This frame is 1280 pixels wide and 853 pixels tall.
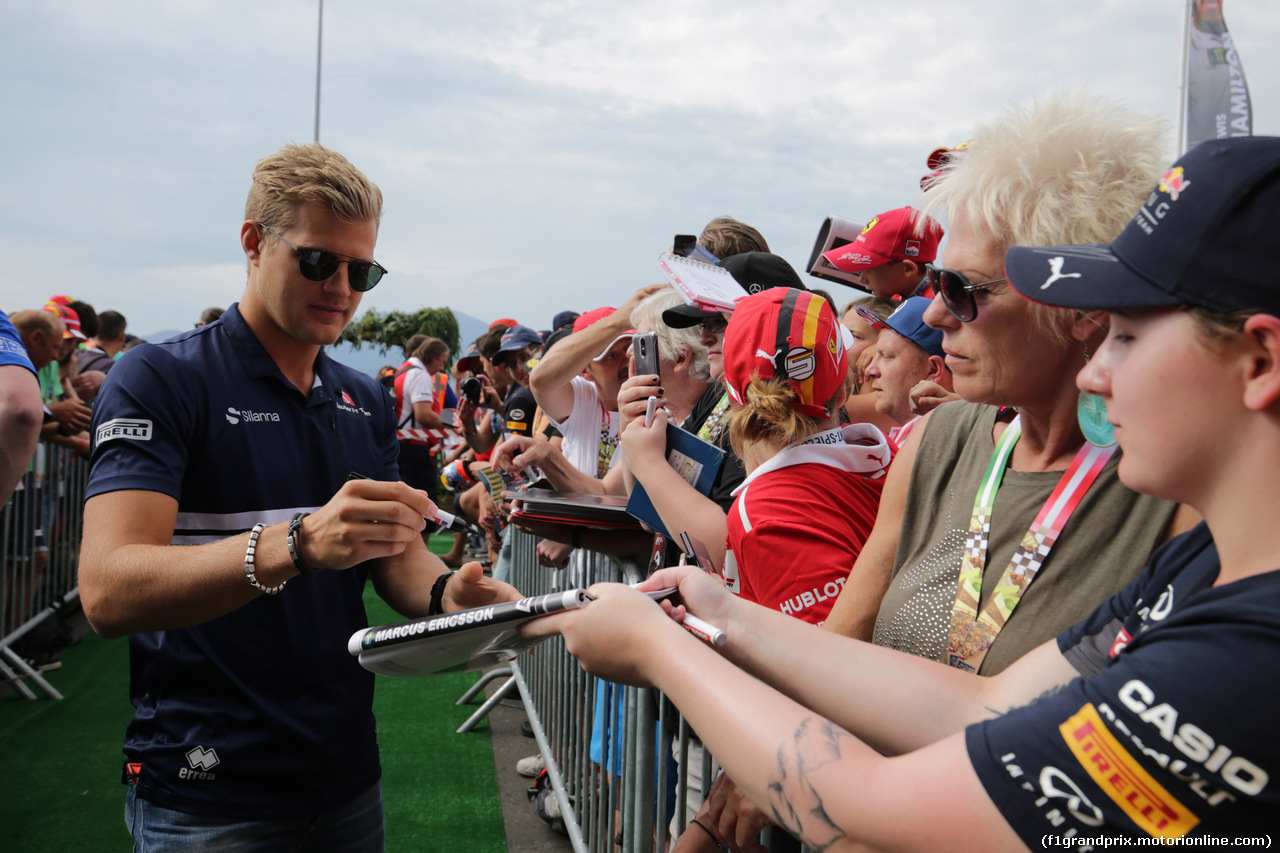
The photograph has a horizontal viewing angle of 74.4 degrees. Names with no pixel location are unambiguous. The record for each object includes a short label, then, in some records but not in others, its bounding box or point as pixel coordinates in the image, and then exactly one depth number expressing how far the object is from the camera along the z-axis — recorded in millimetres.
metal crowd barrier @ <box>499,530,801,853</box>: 2545
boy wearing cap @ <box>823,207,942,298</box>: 4125
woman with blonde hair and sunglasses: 1569
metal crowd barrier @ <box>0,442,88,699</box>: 6270
